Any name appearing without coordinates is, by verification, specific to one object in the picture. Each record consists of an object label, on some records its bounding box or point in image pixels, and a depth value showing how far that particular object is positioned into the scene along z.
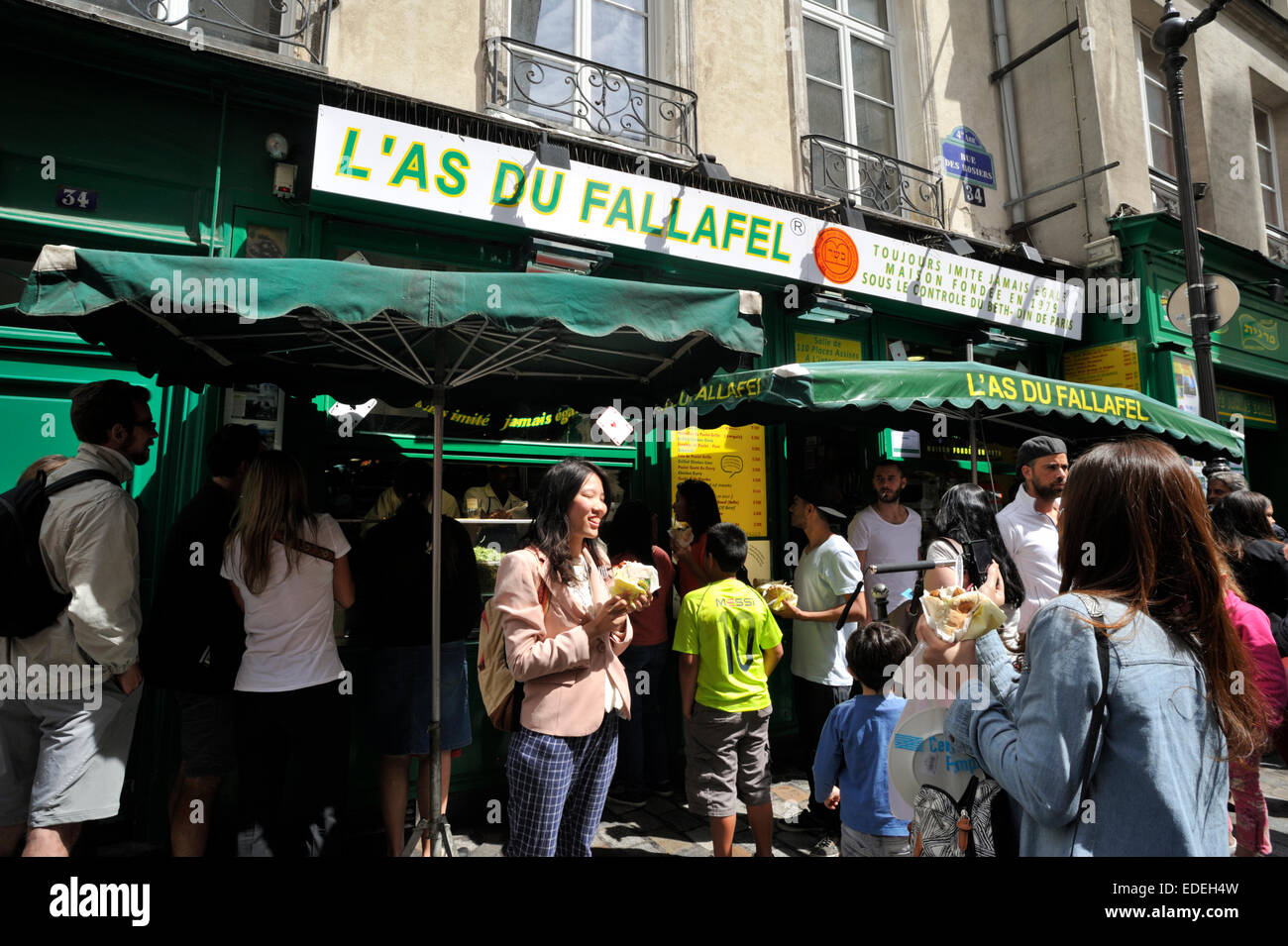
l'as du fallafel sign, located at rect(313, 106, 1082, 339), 4.73
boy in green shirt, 3.61
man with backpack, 2.82
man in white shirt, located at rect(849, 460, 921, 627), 5.25
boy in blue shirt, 2.95
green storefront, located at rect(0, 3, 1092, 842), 4.09
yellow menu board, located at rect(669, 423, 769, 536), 5.95
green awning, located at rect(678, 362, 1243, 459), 4.24
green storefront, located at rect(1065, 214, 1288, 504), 8.22
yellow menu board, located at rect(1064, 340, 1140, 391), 8.27
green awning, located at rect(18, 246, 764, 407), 2.56
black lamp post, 6.41
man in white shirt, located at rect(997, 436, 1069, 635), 3.89
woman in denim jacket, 1.46
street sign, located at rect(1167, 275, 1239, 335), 6.81
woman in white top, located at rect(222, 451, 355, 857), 3.15
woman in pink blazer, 2.67
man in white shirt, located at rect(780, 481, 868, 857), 4.35
